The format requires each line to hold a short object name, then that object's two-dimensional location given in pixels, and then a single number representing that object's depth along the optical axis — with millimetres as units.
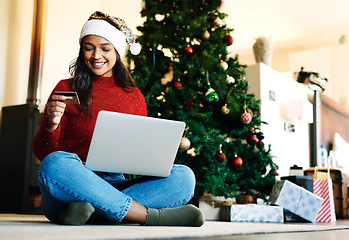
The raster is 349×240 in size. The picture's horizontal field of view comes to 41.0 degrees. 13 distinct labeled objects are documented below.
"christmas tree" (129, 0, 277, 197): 2793
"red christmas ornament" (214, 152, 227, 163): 2744
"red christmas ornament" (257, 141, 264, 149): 2965
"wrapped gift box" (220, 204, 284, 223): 2625
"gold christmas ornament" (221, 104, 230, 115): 2863
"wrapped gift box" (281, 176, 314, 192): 3096
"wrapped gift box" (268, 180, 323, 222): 2855
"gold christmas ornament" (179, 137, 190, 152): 2666
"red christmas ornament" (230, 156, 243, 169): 2844
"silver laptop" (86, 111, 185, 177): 1329
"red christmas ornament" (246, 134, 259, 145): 2945
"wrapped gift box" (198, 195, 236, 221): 2770
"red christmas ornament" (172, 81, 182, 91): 2813
